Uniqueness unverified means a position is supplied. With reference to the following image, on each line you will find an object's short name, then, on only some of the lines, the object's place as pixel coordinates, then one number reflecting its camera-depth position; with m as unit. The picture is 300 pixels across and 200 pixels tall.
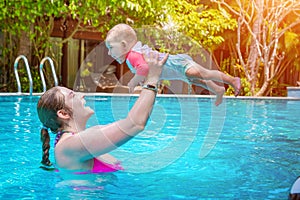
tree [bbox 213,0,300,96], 13.84
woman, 2.62
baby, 3.22
